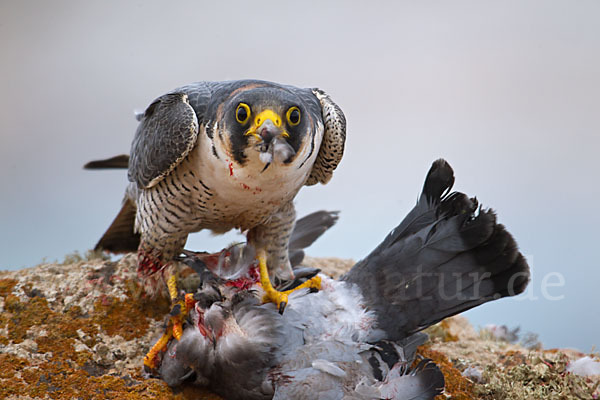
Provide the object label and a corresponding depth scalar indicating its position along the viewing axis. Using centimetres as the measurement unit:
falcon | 553
